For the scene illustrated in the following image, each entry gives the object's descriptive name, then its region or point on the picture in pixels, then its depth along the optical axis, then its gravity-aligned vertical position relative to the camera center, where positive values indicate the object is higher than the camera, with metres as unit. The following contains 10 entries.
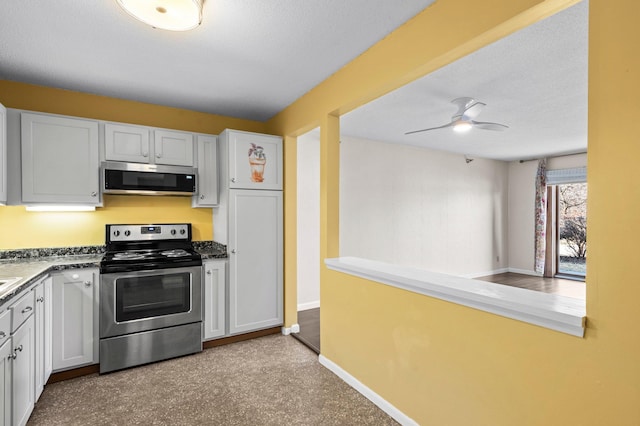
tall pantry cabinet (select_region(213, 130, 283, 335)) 3.18 -0.16
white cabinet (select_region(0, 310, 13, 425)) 1.51 -0.78
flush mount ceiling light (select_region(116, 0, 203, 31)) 1.50 +0.99
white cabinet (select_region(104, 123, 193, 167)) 2.87 +0.63
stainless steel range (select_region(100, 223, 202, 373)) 2.59 -0.80
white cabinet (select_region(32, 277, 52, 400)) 2.09 -0.86
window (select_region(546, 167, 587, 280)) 6.17 -0.30
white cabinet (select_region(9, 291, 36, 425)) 1.67 -0.84
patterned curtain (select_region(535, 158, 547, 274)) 6.33 -0.10
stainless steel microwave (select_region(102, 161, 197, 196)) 2.83 +0.30
